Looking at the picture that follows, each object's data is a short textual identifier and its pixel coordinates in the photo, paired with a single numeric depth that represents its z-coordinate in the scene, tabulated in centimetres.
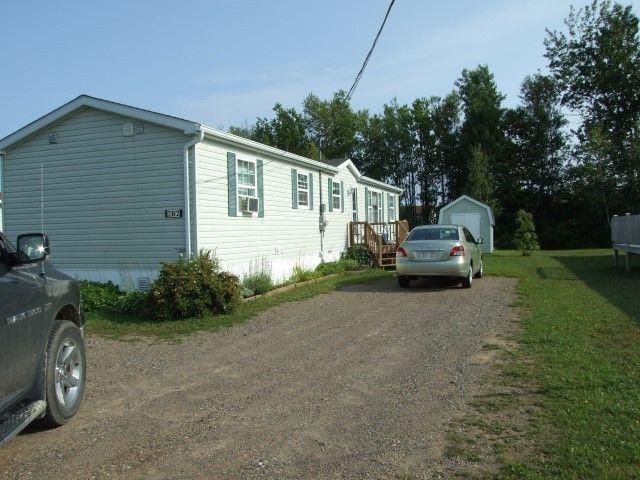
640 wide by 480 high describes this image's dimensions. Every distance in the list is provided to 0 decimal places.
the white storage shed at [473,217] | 3188
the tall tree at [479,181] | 3741
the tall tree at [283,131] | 4809
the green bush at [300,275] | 1573
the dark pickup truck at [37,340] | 379
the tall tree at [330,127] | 5009
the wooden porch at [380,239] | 2025
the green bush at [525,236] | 2797
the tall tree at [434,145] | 4794
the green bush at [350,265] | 1881
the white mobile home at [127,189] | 1166
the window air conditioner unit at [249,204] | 1341
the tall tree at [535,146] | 4334
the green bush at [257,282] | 1297
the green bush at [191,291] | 988
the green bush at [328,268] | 1720
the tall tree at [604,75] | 3944
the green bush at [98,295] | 1091
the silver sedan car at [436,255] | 1284
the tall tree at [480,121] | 4384
